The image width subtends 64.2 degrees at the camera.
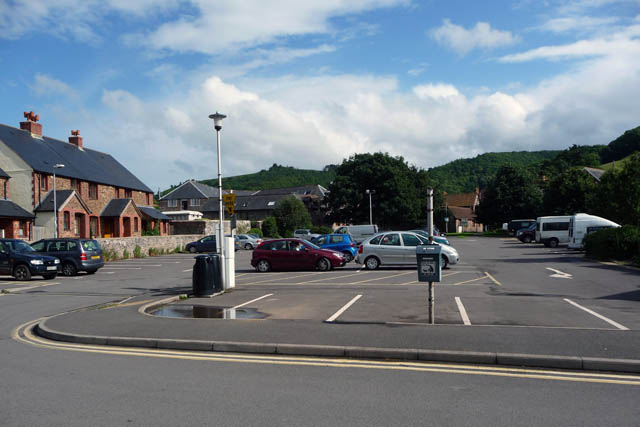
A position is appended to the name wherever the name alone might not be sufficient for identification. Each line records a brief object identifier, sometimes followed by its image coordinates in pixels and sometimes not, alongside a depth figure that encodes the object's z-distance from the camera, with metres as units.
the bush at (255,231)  59.82
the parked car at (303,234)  52.46
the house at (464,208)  120.66
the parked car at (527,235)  46.88
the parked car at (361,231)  40.12
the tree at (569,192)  64.75
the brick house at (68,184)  40.97
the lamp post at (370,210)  65.62
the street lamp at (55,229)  35.85
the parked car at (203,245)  40.50
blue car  26.06
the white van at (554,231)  39.91
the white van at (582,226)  32.44
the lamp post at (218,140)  15.43
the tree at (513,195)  78.12
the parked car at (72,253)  22.84
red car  22.03
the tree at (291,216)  67.75
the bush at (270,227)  64.83
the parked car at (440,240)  28.11
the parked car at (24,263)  20.84
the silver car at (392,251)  21.19
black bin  14.30
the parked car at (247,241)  46.88
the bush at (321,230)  67.53
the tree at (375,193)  70.81
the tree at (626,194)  26.97
